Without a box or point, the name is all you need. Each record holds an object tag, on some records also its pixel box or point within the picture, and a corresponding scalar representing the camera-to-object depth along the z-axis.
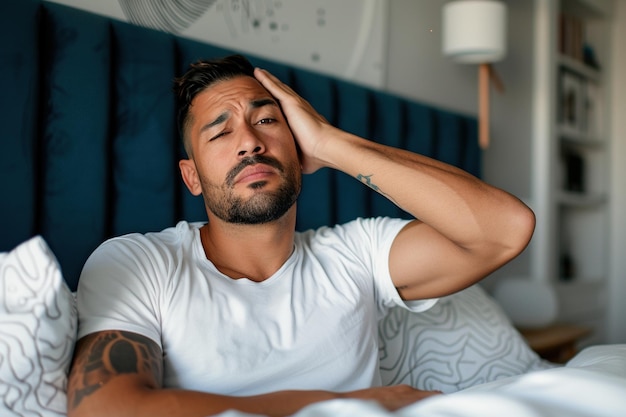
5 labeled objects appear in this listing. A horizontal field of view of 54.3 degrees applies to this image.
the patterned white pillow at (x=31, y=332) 0.69
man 0.91
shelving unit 3.02
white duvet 0.58
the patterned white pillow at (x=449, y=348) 1.34
